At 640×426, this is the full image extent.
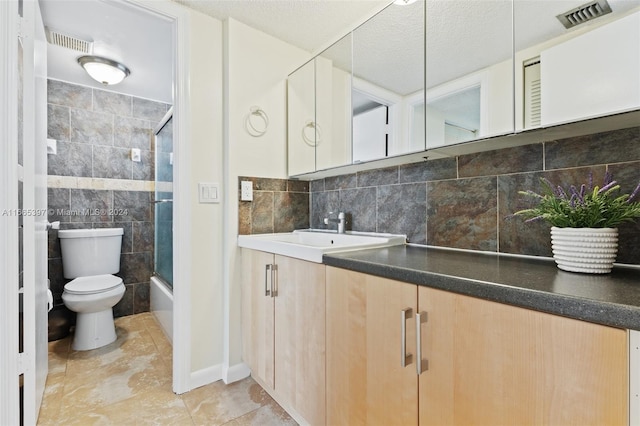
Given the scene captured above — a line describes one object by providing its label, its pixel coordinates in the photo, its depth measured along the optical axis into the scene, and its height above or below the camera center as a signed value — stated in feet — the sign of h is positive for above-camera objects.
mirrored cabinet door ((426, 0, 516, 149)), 3.55 +1.90
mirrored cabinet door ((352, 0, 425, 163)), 4.50 +2.22
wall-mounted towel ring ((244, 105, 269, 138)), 6.06 +1.87
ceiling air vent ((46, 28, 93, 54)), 6.23 +3.80
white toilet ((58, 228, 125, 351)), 6.86 -1.84
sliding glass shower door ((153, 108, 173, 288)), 7.46 +0.24
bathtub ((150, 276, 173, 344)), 7.05 -2.54
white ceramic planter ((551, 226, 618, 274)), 2.61 -0.35
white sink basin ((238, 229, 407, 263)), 3.99 -0.55
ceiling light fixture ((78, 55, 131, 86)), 7.21 +3.61
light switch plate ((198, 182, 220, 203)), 5.60 +0.35
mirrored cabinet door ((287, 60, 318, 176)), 6.54 +2.07
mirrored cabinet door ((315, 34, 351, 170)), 5.83 +2.24
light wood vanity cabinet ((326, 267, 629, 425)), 1.84 -1.22
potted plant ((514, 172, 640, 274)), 2.61 -0.15
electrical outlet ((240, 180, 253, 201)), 5.94 +0.42
